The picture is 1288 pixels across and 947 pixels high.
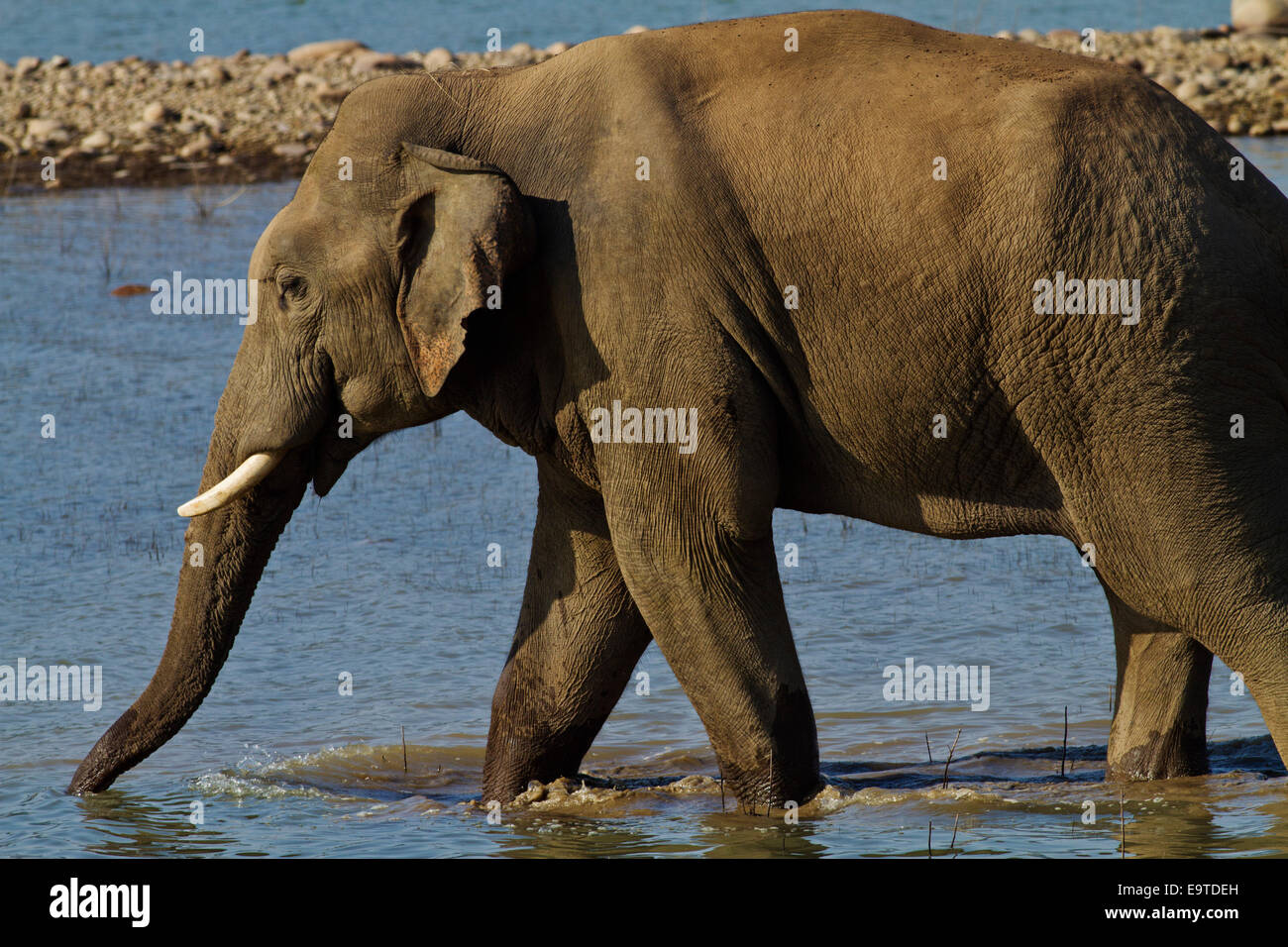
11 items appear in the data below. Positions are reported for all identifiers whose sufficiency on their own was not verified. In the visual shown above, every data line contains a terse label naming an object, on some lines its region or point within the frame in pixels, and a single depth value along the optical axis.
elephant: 5.82
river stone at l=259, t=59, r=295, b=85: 26.33
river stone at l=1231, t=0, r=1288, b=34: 28.12
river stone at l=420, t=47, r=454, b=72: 27.94
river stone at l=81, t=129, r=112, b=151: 23.39
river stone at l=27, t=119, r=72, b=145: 23.77
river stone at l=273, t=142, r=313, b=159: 22.93
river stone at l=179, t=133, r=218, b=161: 23.28
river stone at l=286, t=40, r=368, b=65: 27.90
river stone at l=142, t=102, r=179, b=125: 24.27
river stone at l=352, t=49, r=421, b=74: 26.69
